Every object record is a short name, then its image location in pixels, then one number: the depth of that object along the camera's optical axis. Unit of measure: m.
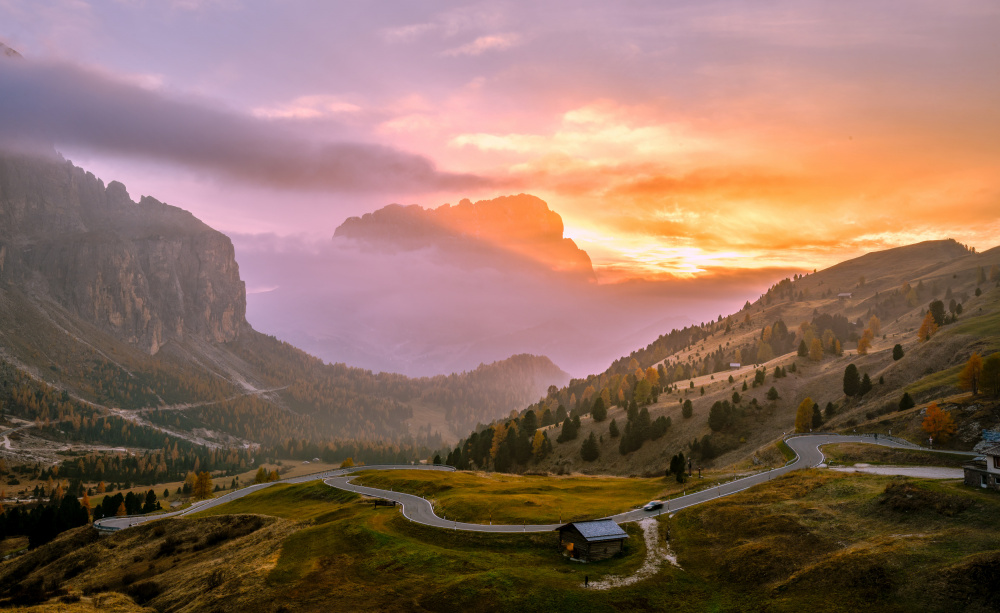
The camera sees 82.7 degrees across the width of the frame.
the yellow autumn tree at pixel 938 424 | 93.56
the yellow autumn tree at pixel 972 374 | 106.28
